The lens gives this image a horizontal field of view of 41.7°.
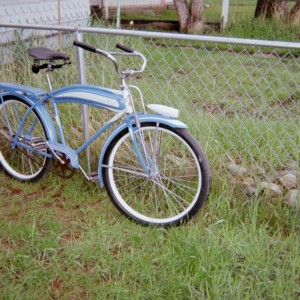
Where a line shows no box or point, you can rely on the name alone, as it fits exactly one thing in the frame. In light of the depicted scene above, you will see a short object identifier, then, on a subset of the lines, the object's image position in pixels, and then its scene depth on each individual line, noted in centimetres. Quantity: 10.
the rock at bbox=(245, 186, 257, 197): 284
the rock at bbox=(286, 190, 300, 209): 266
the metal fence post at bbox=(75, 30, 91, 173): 293
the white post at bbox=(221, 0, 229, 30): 971
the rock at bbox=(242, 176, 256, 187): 289
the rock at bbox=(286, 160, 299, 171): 299
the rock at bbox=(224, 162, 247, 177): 295
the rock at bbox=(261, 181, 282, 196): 279
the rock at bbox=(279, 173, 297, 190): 286
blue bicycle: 253
